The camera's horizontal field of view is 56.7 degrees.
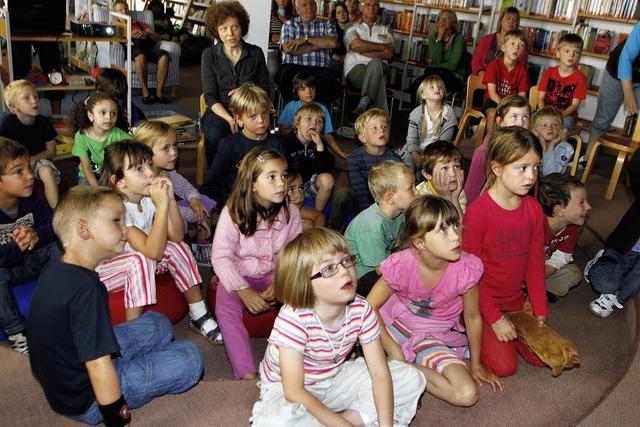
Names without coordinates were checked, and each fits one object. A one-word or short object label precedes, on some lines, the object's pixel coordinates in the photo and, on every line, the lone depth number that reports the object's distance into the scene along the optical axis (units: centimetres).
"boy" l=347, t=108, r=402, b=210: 346
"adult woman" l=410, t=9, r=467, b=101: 621
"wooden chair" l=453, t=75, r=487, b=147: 518
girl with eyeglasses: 175
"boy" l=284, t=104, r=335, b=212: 364
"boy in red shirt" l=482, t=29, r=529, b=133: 504
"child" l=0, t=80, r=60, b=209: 323
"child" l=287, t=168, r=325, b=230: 306
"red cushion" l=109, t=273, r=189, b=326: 257
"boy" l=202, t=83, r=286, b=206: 322
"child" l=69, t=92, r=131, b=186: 326
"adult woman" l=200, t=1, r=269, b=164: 398
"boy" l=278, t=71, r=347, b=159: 416
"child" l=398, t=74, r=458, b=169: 406
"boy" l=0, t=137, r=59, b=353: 235
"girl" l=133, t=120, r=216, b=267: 291
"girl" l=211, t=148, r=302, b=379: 236
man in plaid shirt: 539
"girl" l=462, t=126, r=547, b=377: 239
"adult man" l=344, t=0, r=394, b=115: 582
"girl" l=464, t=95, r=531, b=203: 330
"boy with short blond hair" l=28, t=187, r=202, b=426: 161
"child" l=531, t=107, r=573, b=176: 355
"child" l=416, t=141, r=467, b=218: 301
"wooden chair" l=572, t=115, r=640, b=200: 439
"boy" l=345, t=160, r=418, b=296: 262
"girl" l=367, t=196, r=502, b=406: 215
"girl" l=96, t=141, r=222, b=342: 234
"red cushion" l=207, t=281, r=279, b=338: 248
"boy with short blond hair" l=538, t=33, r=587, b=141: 466
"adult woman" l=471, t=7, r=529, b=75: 568
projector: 467
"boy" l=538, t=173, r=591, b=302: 297
